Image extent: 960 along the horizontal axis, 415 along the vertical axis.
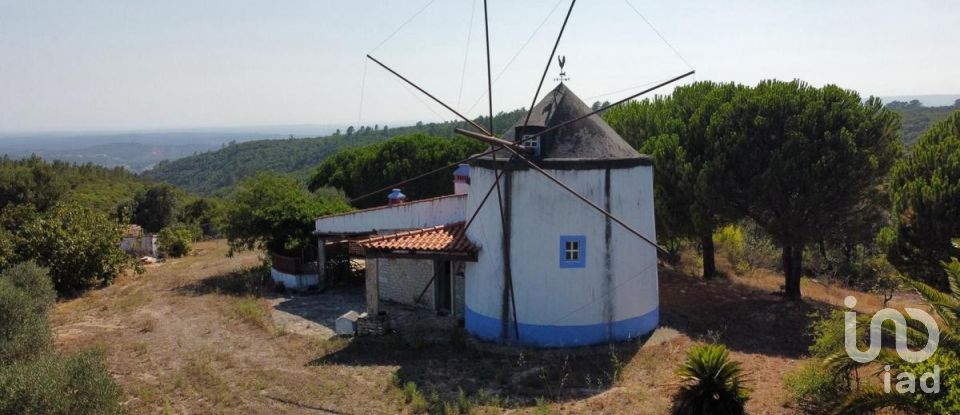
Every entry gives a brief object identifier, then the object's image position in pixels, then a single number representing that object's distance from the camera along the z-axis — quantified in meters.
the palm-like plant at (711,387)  10.01
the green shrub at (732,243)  29.28
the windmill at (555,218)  15.48
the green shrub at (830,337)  10.58
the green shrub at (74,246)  24.11
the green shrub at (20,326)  13.80
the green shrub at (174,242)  35.34
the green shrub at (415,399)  12.25
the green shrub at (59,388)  9.96
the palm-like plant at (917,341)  8.20
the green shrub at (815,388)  10.59
